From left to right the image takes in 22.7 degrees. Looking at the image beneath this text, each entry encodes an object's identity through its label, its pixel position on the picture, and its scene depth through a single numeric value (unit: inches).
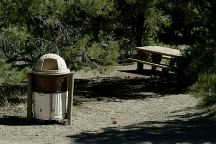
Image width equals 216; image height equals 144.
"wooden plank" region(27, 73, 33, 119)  365.4
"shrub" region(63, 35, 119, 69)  438.3
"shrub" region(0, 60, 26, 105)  387.1
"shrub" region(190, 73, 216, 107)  335.6
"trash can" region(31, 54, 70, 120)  362.6
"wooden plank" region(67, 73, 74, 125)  365.4
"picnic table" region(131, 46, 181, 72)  609.6
